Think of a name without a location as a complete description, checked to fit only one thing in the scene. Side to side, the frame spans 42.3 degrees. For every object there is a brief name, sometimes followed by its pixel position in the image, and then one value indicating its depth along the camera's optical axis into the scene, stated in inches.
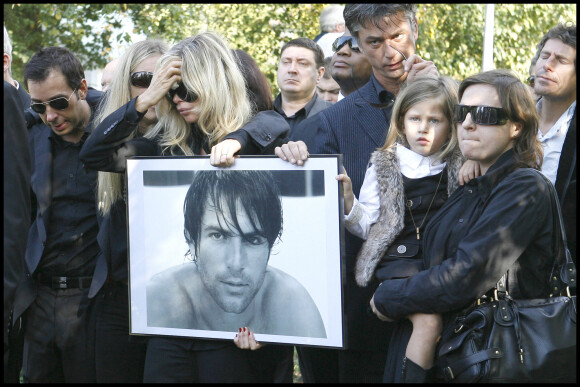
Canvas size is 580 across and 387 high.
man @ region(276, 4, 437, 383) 152.6
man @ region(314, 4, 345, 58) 321.7
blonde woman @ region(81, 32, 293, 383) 139.3
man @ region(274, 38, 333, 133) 247.4
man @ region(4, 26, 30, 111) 167.9
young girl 139.6
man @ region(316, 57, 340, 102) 299.1
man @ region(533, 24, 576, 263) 168.9
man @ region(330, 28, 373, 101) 225.1
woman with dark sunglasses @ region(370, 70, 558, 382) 118.6
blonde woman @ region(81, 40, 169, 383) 158.9
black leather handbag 114.2
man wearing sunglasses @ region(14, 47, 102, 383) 167.6
